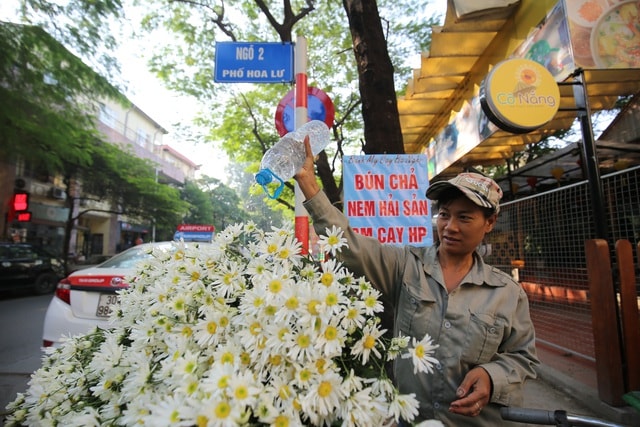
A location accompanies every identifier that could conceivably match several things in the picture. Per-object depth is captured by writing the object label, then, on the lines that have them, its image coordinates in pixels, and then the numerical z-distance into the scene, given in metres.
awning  4.62
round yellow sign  3.78
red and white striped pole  2.65
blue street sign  3.40
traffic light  13.11
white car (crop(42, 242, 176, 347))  3.54
